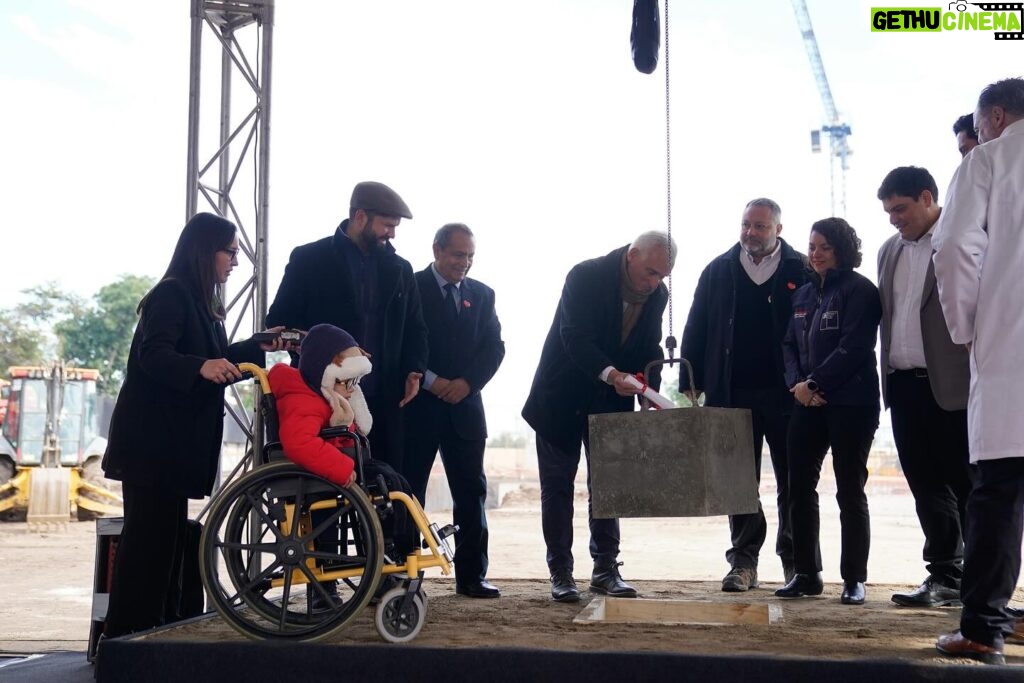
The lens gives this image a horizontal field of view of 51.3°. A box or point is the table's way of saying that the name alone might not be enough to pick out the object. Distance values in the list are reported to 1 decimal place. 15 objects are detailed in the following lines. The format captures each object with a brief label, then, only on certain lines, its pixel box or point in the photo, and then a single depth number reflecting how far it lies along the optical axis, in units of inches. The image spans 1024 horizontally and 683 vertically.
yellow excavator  526.0
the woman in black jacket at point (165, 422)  121.8
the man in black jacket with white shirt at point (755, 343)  164.9
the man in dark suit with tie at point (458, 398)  159.9
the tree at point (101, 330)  1397.6
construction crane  2348.7
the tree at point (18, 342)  1397.6
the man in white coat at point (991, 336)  101.3
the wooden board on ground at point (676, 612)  138.3
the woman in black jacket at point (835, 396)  150.0
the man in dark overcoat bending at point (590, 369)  159.5
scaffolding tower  193.3
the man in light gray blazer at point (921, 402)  143.4
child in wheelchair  115.0
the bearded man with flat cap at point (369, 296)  147.6
